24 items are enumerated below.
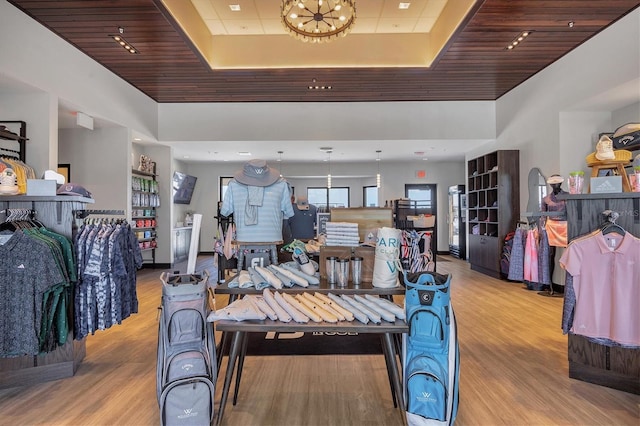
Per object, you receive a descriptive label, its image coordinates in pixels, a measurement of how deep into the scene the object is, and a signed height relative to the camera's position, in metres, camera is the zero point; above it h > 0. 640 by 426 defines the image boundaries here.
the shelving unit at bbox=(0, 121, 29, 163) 4.46 +1.03
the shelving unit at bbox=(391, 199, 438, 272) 6.77 -0.10
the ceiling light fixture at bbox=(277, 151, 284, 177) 9.42 +1.63
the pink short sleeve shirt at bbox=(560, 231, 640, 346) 2.49 -0.49
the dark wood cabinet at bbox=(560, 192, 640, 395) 2.62 -1.00
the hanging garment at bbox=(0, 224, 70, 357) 2.53 -0.49
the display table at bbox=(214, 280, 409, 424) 1.96 -0.60
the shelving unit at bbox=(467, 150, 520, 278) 7.09 +0.24
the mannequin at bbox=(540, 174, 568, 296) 5.45 -0.13
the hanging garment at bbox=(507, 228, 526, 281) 6.23 -0.69
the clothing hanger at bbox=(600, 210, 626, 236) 2.62 -0.07
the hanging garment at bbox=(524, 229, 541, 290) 5.88 -0.70
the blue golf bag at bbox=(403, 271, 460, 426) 1.97 -0.79
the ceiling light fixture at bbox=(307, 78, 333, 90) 6.60 +2.40
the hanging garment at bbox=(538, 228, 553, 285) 5.78 -0.72
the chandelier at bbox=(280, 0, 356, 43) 4.01 +2.27
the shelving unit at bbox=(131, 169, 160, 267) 7.40 +0.17
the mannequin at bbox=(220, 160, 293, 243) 3.26 +0.13
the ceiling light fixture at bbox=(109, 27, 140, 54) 4.70 +2.38
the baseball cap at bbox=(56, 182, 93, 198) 3.03 +0.23
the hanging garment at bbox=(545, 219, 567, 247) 5.42 -0.26
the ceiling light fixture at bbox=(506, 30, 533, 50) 4.77 +2.39
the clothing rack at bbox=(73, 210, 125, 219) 3.07 +0.04
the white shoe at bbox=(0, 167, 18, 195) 2.77 +0.26
